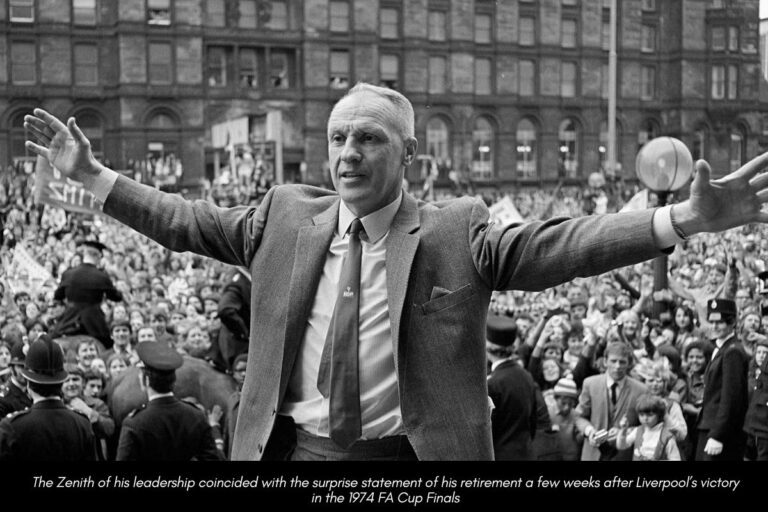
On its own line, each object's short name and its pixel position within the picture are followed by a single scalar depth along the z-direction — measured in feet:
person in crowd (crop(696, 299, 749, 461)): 24.36
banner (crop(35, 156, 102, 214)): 38.93
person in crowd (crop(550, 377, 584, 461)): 24.89
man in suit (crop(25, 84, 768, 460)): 9.00
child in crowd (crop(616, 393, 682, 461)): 23.08
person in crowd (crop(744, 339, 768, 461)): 23.16
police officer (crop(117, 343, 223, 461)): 19.07
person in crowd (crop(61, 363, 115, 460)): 23.27
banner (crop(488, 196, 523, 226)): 57.06
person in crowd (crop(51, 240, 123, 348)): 31.65
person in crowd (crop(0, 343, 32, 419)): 22.57
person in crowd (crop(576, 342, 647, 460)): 23.97
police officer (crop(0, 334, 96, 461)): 17.74
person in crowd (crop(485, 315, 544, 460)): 22.04
